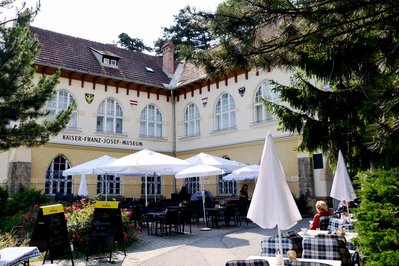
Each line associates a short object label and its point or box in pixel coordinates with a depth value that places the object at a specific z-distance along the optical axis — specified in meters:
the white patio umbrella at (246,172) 14.31
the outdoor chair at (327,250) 4.89
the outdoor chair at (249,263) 3.73
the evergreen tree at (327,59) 4.45
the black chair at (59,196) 17.35
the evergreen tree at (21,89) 9.73
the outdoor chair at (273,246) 5.18
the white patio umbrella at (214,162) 13.84
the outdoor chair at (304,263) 3.60
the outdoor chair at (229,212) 12.67
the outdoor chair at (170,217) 10.62
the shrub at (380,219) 4.12
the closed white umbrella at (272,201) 4.30
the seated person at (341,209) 10.68
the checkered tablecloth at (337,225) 7.15
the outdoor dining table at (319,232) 6.42
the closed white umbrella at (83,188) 15.70
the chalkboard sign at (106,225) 7.72
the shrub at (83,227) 8.41
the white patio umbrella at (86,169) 13.66
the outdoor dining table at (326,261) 4.54
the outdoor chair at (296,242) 5.39
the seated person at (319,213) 7.60
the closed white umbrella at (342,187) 7.69
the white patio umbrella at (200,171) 12.23
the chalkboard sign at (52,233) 7.04
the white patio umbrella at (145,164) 11.49
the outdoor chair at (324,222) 7.67
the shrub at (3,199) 12.99
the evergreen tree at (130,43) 38.97
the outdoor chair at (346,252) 4.91
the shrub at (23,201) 12.68
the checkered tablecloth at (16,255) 5.15
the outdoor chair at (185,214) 11.18
